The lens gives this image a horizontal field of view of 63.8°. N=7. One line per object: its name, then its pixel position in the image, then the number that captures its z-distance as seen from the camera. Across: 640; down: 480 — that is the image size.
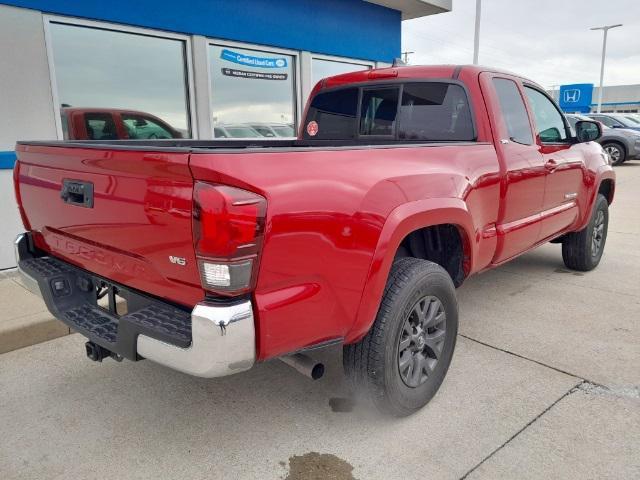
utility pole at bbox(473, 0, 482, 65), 18.23
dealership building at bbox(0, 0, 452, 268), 5.08
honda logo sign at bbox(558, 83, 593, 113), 33.75
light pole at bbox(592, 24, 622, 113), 35.47
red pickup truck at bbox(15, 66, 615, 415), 1.87
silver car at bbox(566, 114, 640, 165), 16.22
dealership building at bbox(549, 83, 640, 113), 66.12
